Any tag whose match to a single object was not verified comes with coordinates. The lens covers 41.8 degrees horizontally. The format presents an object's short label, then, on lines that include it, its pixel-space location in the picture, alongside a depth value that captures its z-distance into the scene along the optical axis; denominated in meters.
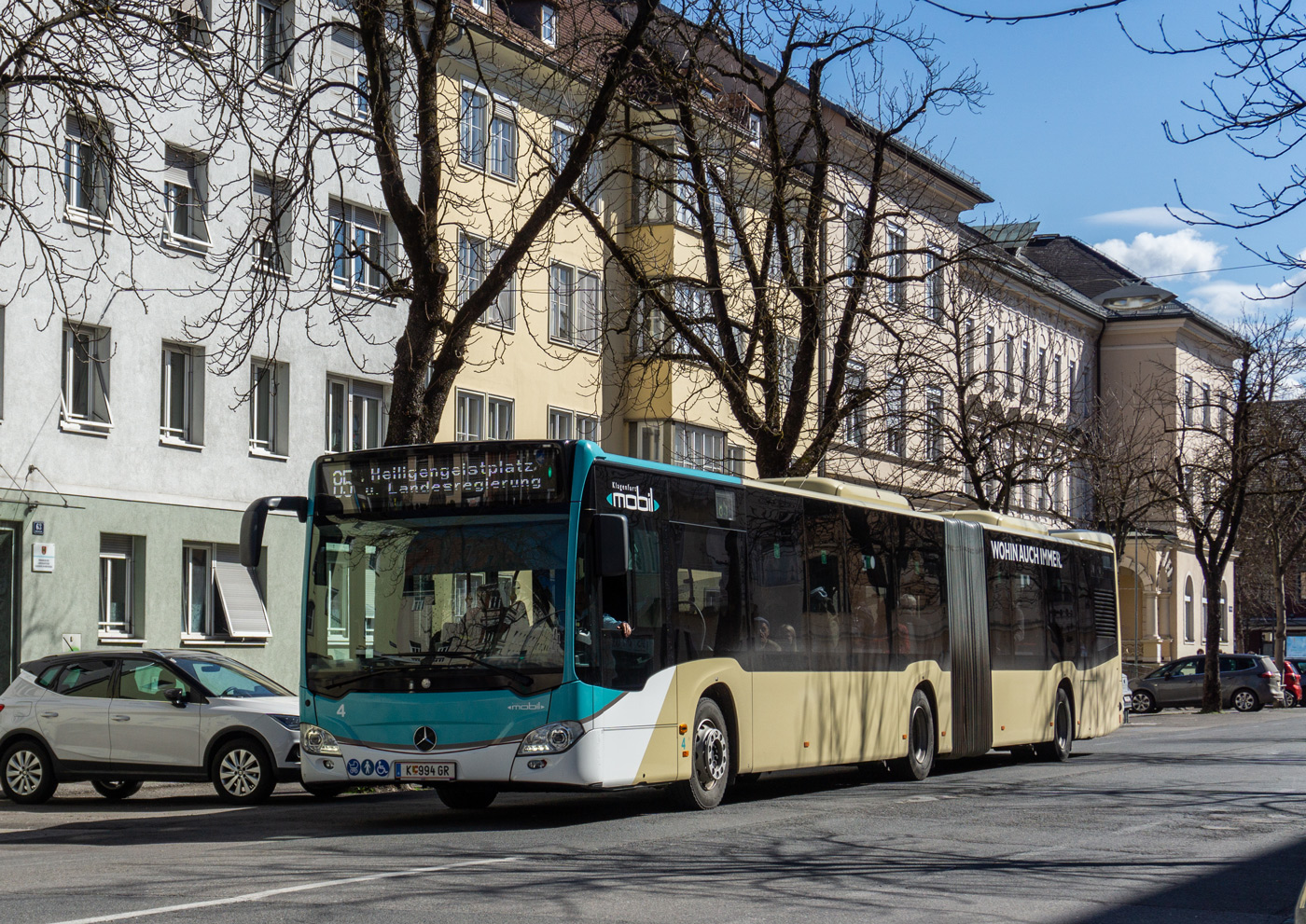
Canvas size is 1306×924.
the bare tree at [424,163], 16.41
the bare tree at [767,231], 22.25
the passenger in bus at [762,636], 15.63
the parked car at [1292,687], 54.56
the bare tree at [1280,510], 45.56
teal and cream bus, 12.99
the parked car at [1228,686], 49.25
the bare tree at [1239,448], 44.12
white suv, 17.48
